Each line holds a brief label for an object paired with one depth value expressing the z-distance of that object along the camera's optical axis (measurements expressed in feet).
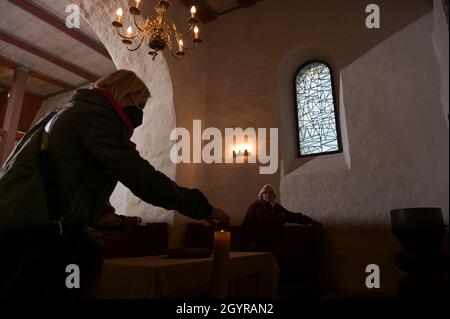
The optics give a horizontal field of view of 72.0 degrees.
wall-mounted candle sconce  18.51
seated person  13.35
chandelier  12.01
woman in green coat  3.49
